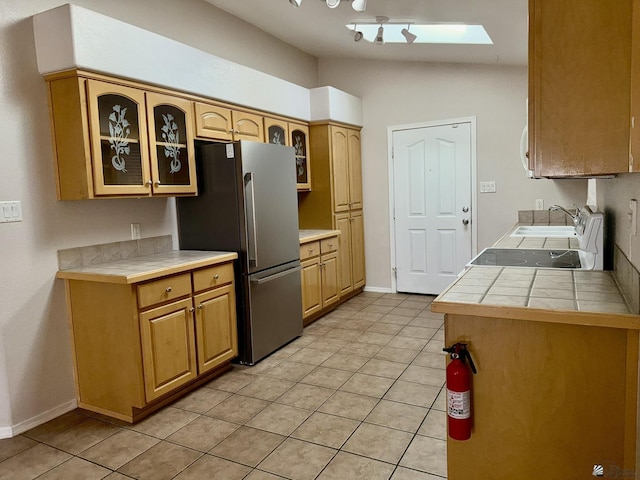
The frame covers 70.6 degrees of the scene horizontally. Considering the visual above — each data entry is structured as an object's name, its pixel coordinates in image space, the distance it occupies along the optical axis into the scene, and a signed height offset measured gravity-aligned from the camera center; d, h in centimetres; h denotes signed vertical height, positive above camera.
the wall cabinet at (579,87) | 119 +28
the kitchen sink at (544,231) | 339 -33
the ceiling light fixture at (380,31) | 353 +135
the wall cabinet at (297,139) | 406 +58
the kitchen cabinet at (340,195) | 470 +4
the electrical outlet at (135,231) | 310 -16
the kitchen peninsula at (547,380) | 138 -62
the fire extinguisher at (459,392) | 153 -68
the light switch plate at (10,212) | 240 +0
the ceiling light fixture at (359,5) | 292 +125
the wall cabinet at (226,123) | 322 +61
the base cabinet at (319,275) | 409 -73
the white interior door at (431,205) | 482 -12
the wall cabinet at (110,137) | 248 +42
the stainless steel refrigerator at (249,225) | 319 -16
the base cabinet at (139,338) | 249 -77
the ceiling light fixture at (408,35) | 367 +131
